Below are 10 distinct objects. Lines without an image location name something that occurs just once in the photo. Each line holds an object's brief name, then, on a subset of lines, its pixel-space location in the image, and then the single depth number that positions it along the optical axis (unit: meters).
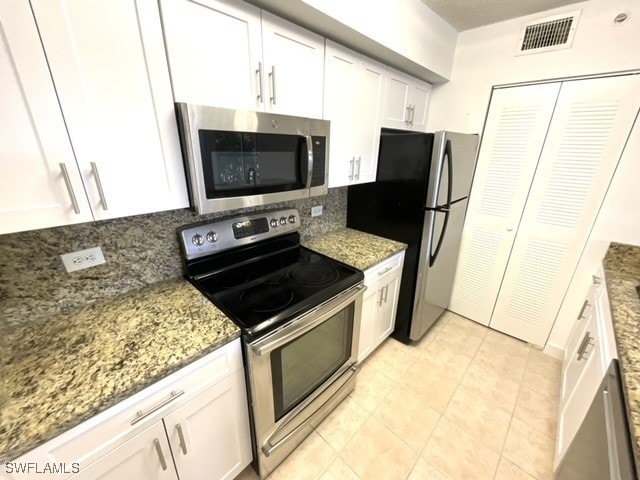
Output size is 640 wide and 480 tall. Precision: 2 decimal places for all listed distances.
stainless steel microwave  0.99
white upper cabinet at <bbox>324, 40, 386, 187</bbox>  1.45
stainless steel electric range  1.12
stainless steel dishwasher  0.71
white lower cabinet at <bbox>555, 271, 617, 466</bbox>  1.15
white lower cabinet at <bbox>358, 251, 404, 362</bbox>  1.76
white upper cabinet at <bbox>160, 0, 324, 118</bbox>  0.92
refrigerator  1.75
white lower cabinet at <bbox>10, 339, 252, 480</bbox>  0.74
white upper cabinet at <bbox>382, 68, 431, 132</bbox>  1.83
